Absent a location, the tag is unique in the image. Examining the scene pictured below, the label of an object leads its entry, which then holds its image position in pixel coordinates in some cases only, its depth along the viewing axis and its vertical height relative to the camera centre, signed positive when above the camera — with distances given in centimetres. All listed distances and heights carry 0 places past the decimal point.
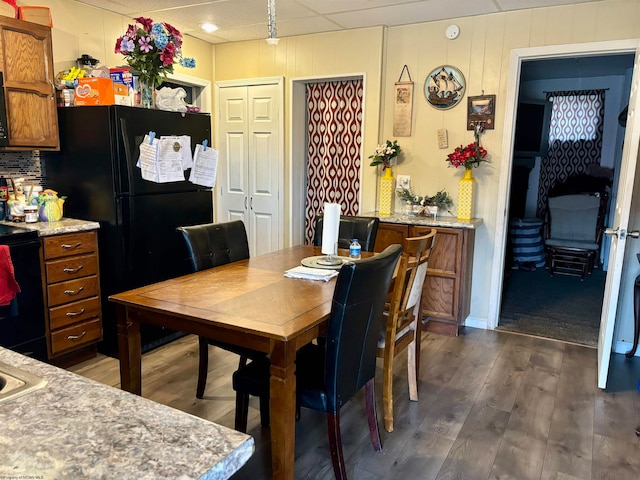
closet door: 459 -3
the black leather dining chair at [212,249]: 255 -50
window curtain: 624 +35
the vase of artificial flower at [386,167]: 396 -6
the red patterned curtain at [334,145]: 450 +14
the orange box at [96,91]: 307 +40
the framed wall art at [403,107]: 397 +44
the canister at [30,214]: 304 -37
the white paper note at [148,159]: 315 -2
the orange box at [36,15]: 295 +84
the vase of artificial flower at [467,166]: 368 -3
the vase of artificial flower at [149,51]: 311 +67
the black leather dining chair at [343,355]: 173 -74
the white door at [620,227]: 265 -34
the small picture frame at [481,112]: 370 +38
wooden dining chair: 222 -75
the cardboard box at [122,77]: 318 +50
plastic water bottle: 259 -48
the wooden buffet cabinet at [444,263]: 360 -75
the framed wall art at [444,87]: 379 +58
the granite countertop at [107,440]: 71 -45
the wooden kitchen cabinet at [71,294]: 290 -85
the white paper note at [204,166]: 355 -7
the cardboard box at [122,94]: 310 +39
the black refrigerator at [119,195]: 305 -26
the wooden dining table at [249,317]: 168 -57
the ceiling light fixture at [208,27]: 401 +107
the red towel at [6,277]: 250 -63
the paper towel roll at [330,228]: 236 -33
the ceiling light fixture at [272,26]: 219 +58
